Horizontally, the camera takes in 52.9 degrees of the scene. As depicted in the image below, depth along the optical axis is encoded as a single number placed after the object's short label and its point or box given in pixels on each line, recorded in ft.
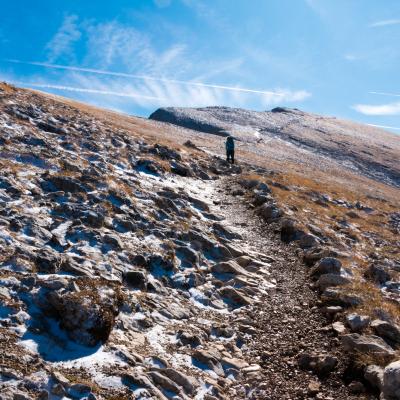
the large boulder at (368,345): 33.06
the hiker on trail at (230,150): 134.84
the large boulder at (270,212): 78.74
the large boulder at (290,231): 68.90
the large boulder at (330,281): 48.91
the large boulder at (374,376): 29.91
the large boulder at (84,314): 30.07
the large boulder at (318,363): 32.94
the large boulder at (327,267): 52.95
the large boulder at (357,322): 38.12
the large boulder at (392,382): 27.63
